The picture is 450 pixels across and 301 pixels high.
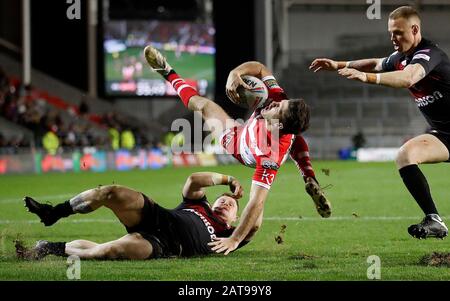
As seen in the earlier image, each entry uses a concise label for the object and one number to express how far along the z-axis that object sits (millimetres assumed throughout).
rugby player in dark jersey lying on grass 13492
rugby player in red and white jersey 13000
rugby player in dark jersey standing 14039
